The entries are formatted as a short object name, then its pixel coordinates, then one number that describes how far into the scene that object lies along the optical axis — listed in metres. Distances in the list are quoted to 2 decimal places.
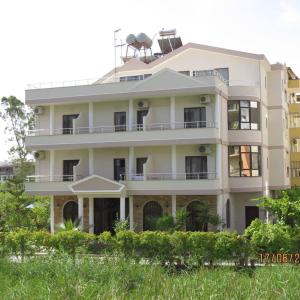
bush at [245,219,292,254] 16.95
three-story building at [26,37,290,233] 25.17
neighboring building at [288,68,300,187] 35.88
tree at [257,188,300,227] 18.95
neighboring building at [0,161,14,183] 71.03
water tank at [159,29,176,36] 33.32
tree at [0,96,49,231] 28.84
